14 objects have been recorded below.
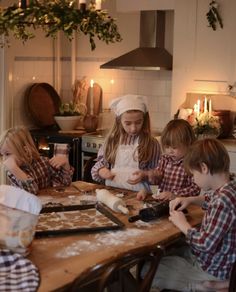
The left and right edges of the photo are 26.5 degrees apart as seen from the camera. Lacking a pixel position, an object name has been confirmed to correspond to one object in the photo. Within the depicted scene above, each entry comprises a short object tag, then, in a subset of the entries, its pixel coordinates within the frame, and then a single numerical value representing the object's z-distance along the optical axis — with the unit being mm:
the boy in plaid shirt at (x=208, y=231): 1938
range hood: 4367
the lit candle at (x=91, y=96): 4934
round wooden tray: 4773
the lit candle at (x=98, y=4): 2130
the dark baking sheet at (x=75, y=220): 2037
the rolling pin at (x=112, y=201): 2305
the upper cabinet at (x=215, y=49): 3990
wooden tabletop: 1649
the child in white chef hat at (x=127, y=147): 2850
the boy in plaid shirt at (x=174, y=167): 2592
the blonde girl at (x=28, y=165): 2529
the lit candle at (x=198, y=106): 4129
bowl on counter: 4695
